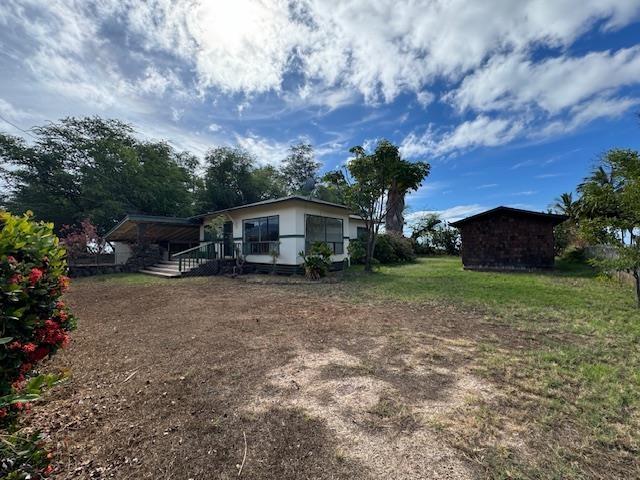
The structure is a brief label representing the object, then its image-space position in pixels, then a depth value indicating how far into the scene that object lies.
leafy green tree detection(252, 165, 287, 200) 24.69
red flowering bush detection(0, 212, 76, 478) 1.61
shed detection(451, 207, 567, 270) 12.80
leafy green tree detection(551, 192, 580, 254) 16.18
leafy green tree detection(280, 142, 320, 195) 29.62
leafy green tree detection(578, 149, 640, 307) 5.50
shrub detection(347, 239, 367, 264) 16.95
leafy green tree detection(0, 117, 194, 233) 18.02
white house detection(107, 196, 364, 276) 12.44
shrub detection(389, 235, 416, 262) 19.14
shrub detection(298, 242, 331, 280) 11.28
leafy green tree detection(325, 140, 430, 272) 11.84
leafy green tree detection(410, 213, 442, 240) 24.16
